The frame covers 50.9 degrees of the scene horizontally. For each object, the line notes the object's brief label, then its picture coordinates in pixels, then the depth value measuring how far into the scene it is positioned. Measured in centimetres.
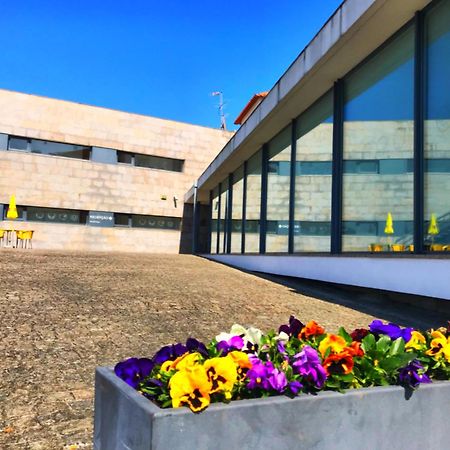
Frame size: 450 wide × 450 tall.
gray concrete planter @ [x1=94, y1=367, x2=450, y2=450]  160
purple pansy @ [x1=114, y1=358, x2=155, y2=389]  194
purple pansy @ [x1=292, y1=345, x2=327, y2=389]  190
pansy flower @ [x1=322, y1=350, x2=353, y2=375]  202
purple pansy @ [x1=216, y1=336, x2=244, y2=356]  216
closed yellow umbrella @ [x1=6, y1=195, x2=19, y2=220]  2141
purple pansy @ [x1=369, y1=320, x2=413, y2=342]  256
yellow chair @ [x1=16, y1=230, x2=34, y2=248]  2170
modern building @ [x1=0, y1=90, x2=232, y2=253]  2356
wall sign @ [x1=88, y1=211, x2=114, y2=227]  2492
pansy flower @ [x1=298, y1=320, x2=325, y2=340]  250
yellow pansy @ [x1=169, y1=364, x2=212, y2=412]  164
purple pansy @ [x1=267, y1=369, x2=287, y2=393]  182
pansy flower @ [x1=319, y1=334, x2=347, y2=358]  218
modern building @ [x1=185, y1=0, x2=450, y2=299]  621
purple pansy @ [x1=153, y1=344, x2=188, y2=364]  211
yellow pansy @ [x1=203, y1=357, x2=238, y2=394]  175
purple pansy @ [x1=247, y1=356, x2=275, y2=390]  184
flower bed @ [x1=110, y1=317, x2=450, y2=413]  176
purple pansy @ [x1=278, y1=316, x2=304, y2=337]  258
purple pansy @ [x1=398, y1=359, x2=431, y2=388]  199
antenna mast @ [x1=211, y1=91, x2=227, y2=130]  4127
